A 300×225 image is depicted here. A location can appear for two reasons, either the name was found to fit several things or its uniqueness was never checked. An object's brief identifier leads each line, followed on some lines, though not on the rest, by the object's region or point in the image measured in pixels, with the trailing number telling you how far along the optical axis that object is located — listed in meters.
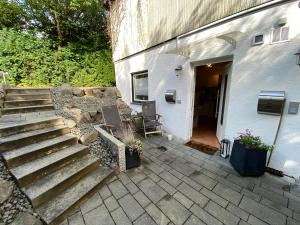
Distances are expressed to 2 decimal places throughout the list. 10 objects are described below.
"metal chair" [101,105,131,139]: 3.57
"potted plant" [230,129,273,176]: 2.38
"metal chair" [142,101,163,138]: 4.43
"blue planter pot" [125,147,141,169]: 2.68
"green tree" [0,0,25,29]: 5.71
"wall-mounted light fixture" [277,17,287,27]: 2.13
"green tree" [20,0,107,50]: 6.05
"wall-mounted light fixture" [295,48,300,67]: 1.98
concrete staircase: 1.83
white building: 2.23
